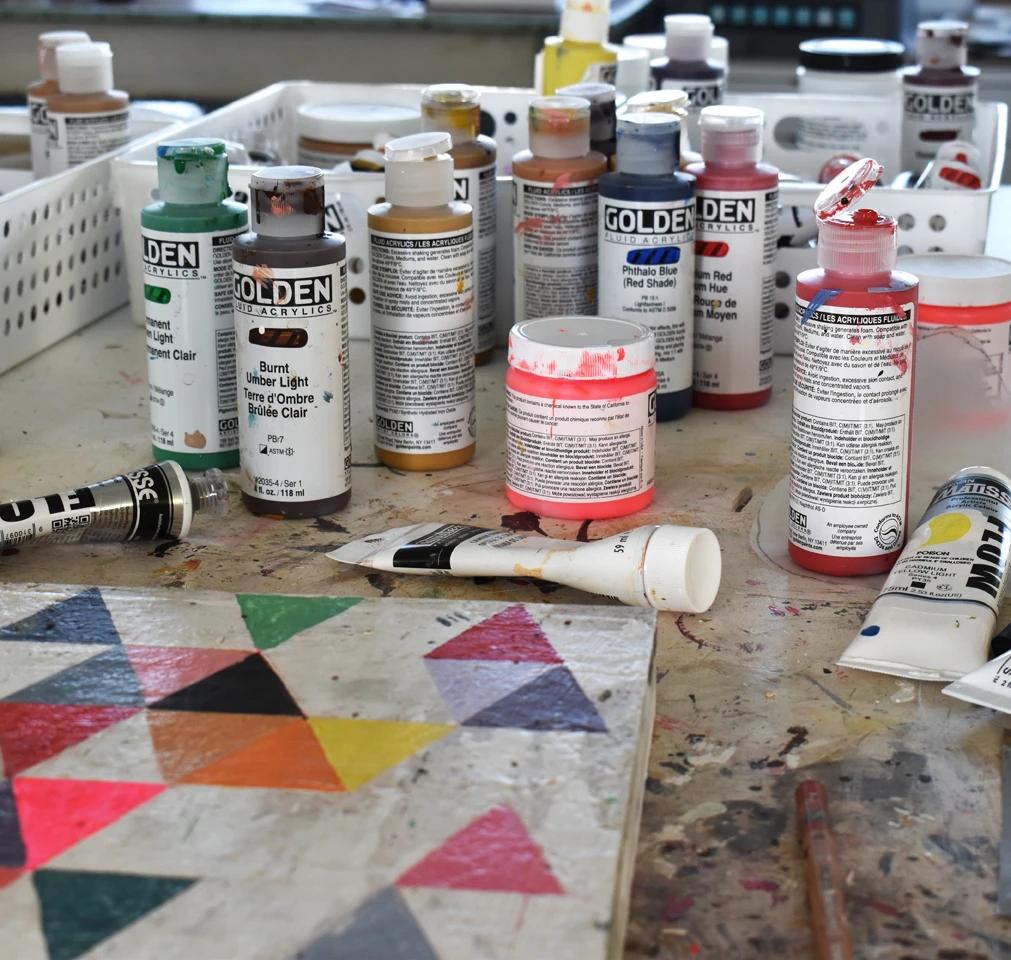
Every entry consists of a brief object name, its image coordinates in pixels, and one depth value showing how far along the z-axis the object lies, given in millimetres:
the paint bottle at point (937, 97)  1367
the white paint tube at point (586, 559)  755
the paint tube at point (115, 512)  809
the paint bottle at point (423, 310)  887
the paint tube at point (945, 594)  697
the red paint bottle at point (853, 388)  756
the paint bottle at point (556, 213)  1009
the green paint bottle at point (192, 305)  880
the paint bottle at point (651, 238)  959
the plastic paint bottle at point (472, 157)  1035
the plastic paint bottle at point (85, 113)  1260
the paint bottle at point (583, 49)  1212
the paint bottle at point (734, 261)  1000
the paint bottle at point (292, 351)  814
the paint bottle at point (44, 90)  1286
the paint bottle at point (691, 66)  1331
